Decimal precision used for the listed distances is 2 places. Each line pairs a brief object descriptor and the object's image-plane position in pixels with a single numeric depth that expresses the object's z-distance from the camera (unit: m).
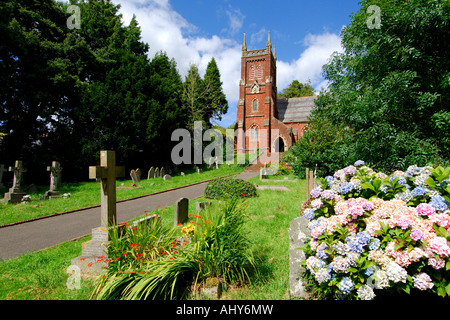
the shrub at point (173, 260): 3.02
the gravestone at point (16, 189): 10.23
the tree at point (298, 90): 47.09
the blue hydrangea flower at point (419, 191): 2.63
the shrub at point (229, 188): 10.60
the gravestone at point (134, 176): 16.87
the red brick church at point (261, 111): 34.84
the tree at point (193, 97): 28.30
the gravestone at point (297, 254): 3.07
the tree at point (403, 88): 6.66
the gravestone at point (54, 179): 11.52
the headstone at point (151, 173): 19.04
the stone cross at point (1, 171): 13.71
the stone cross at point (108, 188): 4.40
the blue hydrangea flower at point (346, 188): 2.99
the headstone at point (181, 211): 6.75
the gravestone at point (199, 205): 7.65
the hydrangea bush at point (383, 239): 2.09
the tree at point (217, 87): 41.78
